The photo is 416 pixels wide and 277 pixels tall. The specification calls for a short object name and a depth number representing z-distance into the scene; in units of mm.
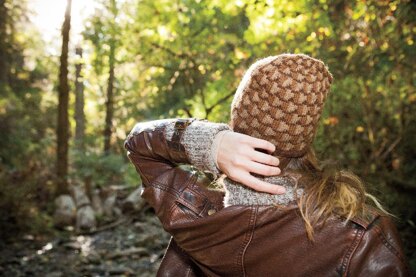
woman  1285
